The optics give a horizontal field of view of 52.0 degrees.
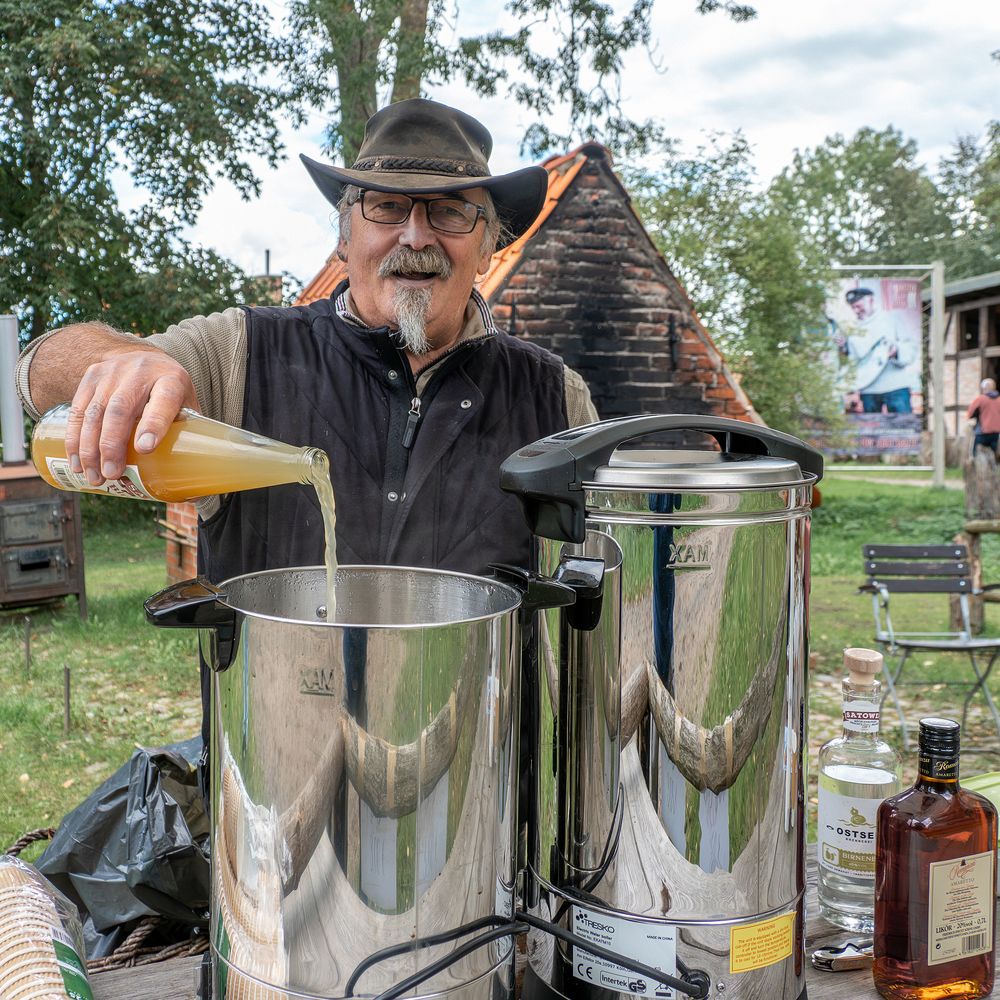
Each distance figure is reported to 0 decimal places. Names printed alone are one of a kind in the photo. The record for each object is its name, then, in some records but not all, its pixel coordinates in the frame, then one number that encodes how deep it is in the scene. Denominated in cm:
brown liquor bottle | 100
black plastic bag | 181
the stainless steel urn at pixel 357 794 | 74
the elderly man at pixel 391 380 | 196
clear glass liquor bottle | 115
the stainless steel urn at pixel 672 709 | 85
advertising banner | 2045
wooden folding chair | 537
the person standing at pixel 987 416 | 1812
